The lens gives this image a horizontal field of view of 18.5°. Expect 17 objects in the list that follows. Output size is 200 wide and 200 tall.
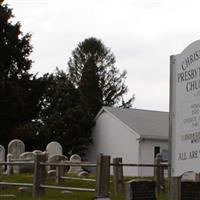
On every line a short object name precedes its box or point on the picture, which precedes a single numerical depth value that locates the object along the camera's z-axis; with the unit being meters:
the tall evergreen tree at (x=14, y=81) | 44.56
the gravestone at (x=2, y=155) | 28.61
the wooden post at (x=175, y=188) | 7.48
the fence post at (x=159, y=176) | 18.38
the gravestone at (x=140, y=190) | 7.92
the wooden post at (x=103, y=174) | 13.36
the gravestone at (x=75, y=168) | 31.80
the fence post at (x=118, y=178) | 17.62
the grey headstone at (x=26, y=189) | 16.48
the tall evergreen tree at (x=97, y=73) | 63.38
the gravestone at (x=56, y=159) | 25.27
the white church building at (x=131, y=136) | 40.09
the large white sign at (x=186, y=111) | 7.12
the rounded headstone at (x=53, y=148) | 33.50
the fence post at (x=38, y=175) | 15.46
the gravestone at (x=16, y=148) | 31.23
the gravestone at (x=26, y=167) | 27.01
